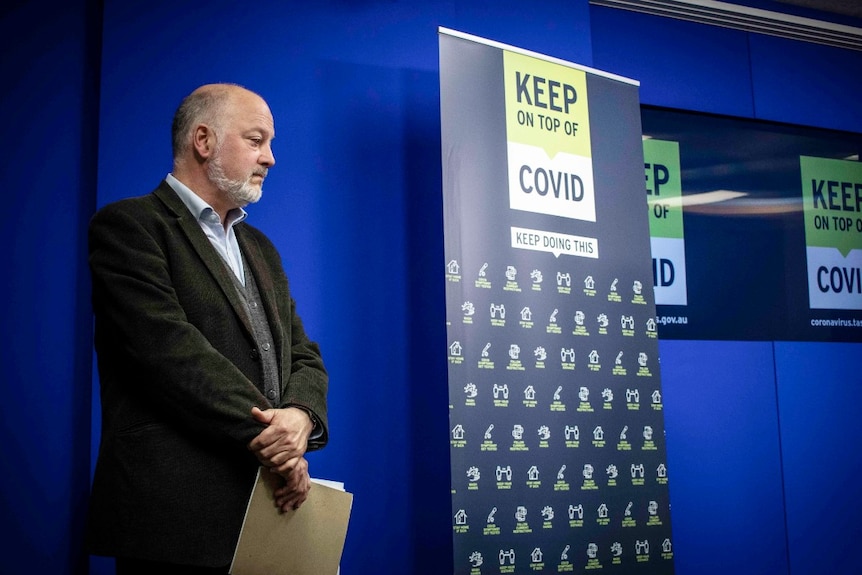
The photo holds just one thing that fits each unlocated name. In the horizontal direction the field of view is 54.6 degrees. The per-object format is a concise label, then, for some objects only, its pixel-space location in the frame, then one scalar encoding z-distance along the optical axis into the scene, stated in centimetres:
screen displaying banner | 464
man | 178
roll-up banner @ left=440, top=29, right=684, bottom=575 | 317
